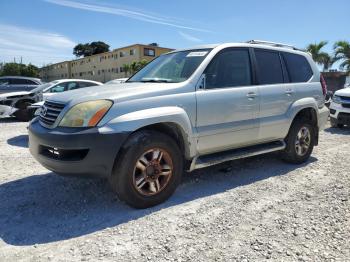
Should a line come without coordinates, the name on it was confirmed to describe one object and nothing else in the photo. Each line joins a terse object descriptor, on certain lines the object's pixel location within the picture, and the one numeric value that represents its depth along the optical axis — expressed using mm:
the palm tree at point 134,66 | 45025
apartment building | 51322
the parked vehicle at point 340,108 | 9570
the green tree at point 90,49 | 83688
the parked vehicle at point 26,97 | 10914
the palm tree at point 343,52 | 29250
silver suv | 3438
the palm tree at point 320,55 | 32203
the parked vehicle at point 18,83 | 13400
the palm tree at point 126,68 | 48219
